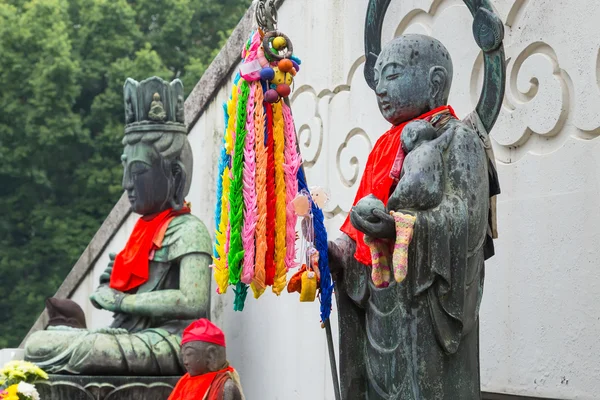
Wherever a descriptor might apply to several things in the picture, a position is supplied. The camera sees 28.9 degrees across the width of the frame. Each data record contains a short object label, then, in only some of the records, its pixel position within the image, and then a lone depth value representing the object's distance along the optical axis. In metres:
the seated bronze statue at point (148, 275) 6.38
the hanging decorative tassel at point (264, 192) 4.16
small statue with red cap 5.77
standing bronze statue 3.88
